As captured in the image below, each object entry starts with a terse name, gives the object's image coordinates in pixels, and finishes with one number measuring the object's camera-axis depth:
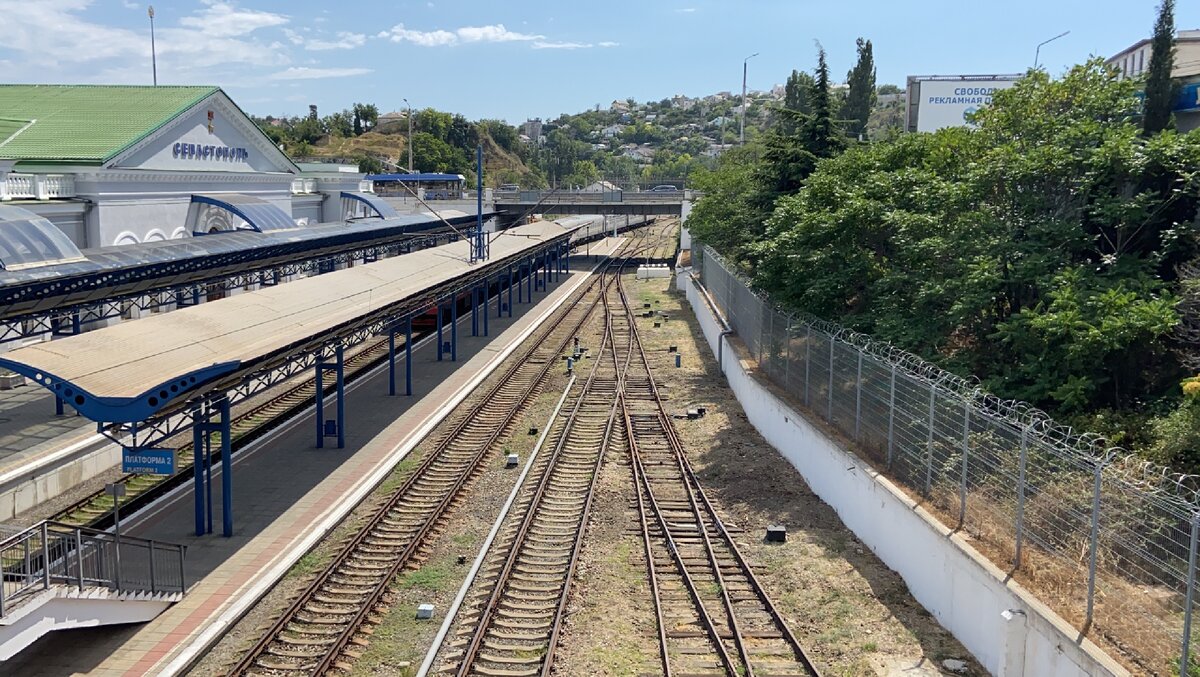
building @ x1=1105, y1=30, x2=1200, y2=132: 22.75
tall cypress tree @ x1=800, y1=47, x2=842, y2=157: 29.41
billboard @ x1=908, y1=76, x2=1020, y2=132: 55.50
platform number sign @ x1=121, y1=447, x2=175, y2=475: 12.89
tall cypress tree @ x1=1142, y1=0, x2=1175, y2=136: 18.66
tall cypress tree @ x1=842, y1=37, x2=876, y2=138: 63.34
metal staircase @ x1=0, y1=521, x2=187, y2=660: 9.84
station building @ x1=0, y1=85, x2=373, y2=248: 33.03
